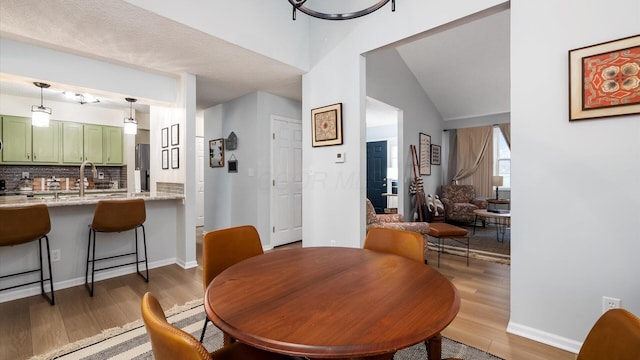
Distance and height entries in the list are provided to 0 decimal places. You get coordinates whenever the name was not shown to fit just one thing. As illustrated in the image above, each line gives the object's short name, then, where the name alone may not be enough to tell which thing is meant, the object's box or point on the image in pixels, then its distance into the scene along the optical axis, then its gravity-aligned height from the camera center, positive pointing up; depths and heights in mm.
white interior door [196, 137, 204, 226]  5820 -125
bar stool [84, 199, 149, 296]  2660 -418
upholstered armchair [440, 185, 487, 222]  5781 -579
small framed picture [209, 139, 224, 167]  4867 +423
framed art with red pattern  1535 +556
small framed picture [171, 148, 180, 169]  3521 +238
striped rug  1697 -1100
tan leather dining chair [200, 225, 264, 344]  1580 -443
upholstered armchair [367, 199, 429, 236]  3229 -580
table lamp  5797 -115
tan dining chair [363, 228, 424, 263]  1612 -415
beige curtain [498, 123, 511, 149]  5966 +979
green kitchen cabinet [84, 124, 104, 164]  5270 +631
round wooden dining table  758 -444
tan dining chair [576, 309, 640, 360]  651 -409
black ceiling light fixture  1349 +829
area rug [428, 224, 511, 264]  3709 -1076
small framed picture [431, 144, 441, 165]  6207 +486
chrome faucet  3198 -89
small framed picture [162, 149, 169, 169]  3848 +243
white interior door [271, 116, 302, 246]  4270 -73
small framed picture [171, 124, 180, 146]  3516 +546
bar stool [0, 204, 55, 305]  2164 -388
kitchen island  2553 -694
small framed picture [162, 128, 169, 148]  3849 +548
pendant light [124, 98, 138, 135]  3697 +682
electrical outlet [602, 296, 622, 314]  1593 -739
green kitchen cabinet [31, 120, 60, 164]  4793 +584
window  6270 +445
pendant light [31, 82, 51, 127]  2990 +664
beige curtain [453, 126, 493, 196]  6238 +397
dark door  7730 +51
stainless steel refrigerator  5691 +295
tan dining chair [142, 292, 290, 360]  616 -377
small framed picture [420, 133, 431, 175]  5691 +454
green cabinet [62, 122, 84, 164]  5062 +623
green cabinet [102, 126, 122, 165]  5473 +630
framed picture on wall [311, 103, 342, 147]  2967 +561
